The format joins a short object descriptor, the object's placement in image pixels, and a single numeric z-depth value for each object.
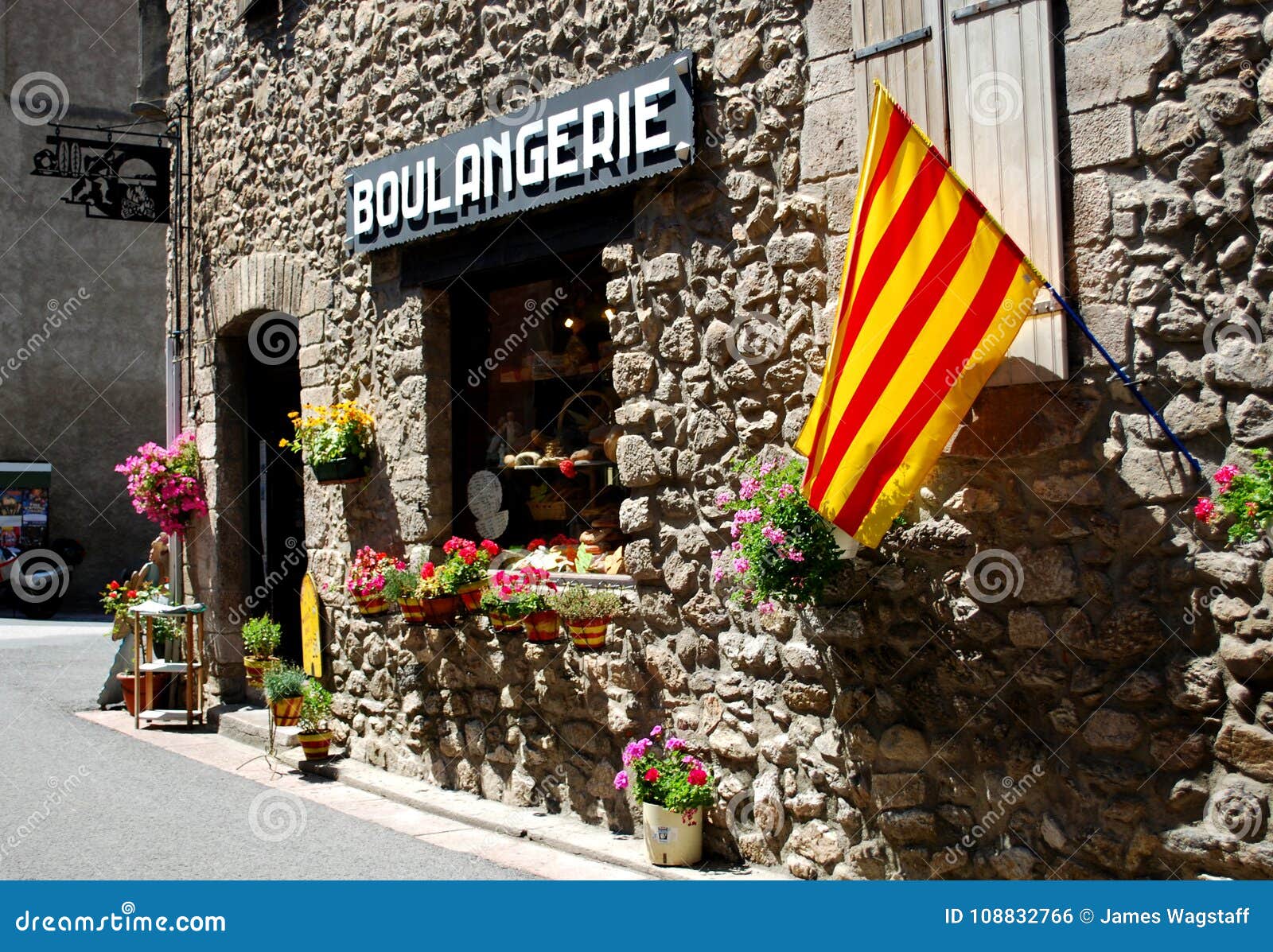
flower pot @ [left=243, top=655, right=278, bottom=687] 8.53
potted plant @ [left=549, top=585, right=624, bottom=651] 5.81
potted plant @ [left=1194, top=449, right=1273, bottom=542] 3.60
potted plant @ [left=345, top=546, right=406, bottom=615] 7.13
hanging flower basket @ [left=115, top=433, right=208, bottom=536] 9.39
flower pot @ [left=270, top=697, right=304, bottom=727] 7.88
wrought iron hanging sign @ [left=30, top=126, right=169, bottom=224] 10.15
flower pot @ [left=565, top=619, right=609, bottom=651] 5.83
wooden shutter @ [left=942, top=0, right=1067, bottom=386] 4.12
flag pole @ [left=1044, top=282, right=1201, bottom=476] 3.85
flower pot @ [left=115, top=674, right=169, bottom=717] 9.27
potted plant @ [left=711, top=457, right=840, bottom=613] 4.54
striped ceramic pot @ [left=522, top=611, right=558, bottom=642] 6.05
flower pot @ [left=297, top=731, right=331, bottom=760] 7.55
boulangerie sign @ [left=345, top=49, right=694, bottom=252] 5.52
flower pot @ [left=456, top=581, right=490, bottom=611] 6.59
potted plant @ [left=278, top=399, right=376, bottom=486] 7.43
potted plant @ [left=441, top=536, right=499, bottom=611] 6.57
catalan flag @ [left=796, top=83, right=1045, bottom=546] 4.00
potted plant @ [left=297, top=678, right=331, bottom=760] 7.56
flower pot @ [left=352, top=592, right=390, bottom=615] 7.19
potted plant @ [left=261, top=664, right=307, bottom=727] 7.85
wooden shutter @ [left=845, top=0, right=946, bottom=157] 4.47
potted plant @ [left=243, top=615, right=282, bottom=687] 8.58
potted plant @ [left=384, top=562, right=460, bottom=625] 6.62
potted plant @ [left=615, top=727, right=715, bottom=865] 5.16
